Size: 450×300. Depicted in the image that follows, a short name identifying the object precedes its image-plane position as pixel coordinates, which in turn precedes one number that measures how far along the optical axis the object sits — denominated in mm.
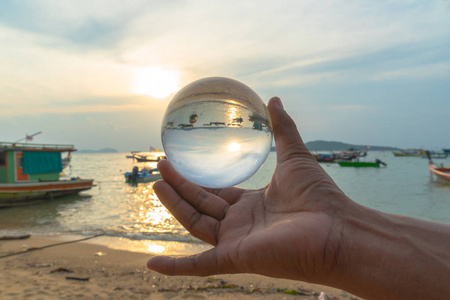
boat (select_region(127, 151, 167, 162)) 62400
